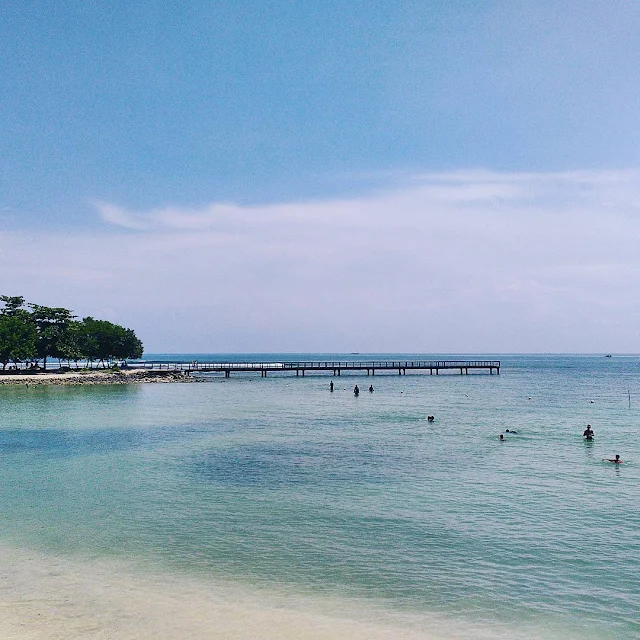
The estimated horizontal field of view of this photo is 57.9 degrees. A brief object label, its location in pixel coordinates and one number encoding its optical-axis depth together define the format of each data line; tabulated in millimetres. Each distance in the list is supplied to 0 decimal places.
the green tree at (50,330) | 97812
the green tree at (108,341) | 107562
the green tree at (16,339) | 88062
